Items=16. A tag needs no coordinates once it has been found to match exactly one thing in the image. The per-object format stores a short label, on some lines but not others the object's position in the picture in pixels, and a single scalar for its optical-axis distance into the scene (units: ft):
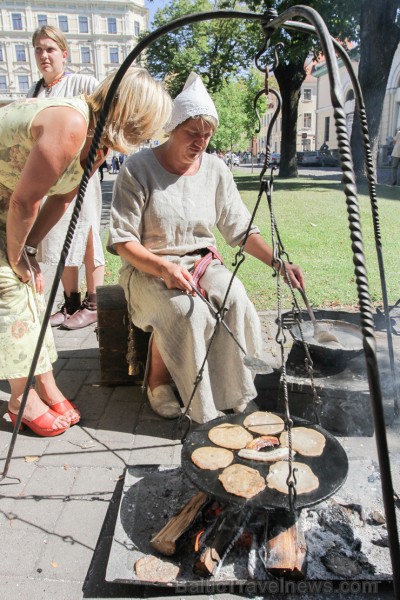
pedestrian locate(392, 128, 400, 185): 40.67
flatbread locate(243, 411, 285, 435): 6.27
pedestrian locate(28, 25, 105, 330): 10.61
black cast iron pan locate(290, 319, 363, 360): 7.70
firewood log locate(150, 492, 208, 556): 5.27
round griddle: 4.96
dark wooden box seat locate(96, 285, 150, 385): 9.28
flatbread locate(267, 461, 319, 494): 5.14
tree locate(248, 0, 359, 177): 37.93
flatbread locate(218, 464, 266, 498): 5.09
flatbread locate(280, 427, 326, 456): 5.80
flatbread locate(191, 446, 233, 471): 5.55
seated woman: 7.73
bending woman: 5.86
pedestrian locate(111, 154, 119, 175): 88.48
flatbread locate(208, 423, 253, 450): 5.97
